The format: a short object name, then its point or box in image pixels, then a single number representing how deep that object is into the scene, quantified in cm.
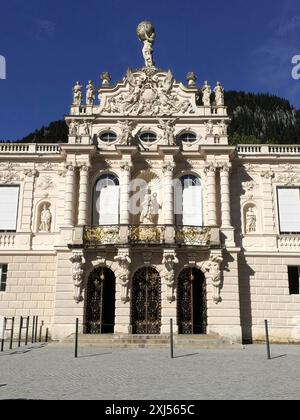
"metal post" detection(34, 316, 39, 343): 2652
